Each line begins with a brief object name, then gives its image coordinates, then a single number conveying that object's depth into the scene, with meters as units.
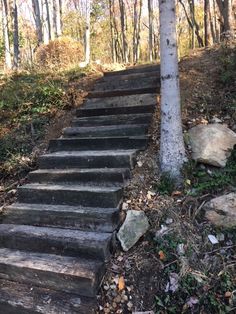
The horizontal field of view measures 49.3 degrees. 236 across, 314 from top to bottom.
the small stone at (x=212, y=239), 2.24
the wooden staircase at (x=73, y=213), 2.09
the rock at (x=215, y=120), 3.19
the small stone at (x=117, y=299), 2.05
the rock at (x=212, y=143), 2.74
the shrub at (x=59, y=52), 6.73
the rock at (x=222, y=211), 2.31
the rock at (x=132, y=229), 2.31
